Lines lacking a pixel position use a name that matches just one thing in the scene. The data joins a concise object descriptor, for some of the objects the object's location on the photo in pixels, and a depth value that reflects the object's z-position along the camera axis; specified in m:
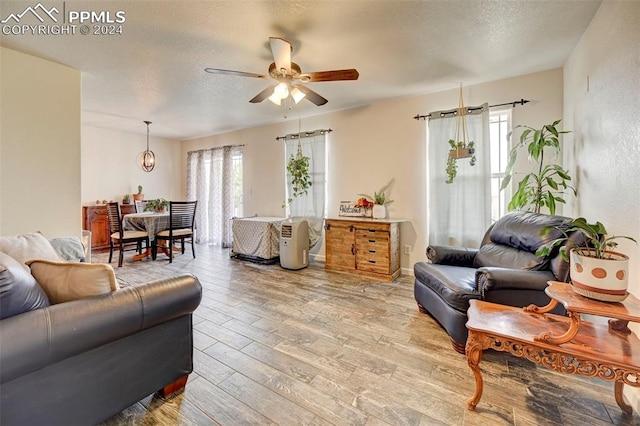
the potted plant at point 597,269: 1.28
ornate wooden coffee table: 1.21
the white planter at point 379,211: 4.02
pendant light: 5.57
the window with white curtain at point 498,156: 3.41
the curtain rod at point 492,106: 3.19
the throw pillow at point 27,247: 1.73
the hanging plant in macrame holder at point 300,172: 4.74
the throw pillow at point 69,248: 2.54
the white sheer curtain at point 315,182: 4.68
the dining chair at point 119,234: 4.34
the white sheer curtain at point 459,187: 3.38
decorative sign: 4.18
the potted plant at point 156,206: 5.22
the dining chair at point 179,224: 4.74
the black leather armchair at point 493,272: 1.87
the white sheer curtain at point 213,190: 6.01
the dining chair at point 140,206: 5.67
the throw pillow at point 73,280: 1.27
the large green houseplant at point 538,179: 2.61
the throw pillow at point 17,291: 1.03
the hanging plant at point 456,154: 3.33
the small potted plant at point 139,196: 6.04
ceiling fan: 2.20
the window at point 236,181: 6.03
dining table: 4.64
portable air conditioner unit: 4.23
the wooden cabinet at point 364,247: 3.68
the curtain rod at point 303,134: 4.61
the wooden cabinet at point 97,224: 5.21
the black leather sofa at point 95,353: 1.03
